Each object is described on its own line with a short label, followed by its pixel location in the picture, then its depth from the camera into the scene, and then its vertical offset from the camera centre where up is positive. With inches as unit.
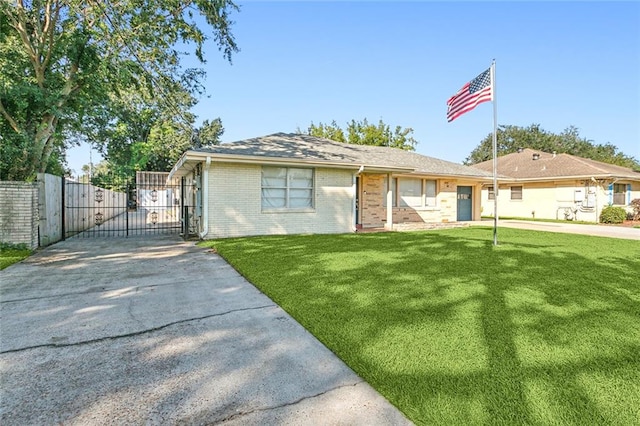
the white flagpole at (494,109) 353.4 +111.4
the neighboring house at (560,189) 746.2 +52.4
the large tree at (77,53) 345.7 +185.5
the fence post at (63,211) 401.1 -0.7
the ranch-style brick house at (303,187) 405.7 +34.3
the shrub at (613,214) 703.7 -11.1
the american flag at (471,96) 360.8 +134.6
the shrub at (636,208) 767.1 +3.2
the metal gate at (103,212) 450.3 -4.7
